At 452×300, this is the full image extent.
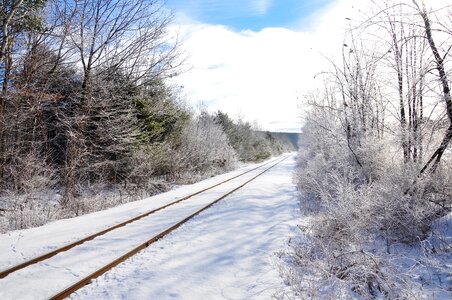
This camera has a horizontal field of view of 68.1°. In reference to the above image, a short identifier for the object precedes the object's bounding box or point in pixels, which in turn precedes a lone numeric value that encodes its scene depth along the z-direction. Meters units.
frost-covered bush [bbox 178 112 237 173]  30.65
